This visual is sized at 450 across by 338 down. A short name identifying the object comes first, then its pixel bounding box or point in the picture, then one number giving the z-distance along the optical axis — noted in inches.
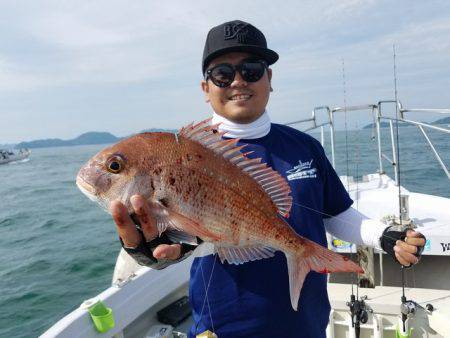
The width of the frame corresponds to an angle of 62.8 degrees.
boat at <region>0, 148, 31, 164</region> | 2298.2
